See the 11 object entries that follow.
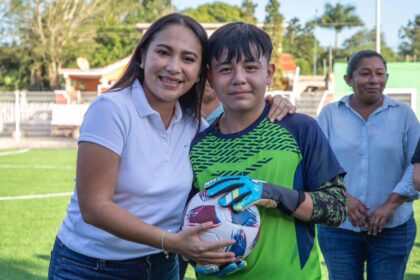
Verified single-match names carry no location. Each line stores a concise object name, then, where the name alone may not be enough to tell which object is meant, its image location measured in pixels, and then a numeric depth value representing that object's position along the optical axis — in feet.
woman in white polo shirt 8.86
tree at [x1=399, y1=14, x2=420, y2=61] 238.99
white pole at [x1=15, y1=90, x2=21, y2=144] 94.53
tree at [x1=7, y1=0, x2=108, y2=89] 151.02
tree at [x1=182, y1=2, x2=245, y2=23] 193.29
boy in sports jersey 8.93
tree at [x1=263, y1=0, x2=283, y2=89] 116.11
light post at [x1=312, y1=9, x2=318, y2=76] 229.56
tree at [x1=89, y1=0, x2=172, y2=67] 162.30
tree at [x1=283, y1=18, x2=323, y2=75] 245.65
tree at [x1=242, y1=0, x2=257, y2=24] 146.92
